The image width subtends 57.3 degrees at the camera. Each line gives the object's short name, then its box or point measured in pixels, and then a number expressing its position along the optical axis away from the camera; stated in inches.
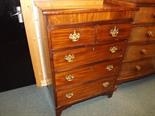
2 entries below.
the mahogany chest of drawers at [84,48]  38.9
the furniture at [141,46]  52.6
